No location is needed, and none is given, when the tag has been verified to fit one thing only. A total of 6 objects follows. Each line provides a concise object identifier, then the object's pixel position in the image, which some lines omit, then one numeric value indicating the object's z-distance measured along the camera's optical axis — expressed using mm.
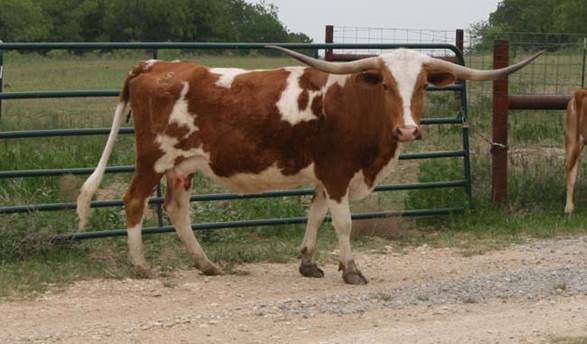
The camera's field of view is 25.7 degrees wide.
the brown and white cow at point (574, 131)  13883
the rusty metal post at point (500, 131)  13453
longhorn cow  10289
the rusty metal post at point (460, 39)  14016
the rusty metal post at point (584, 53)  18077
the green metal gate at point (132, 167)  11234
